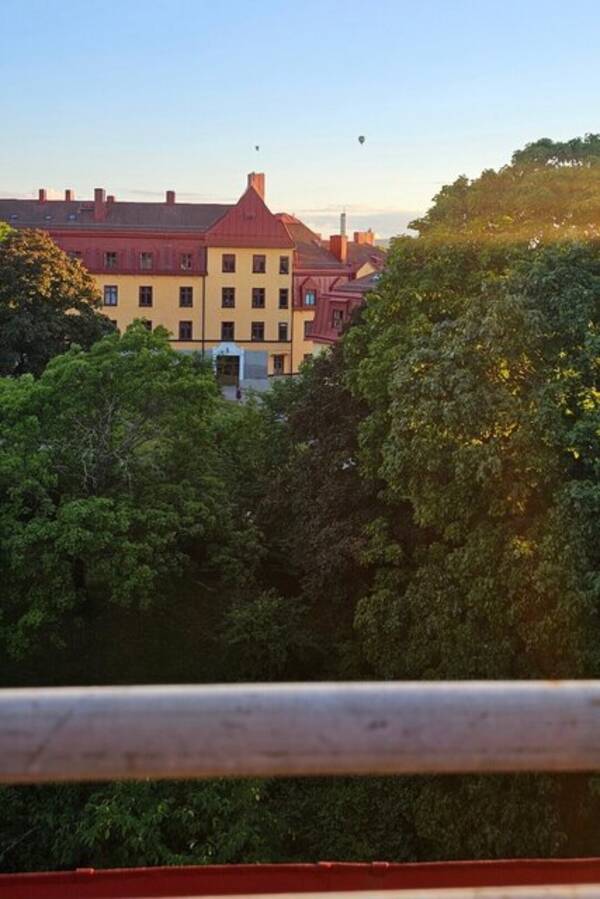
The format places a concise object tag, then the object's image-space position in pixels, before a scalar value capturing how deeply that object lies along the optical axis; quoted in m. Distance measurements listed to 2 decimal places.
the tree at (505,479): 12.85
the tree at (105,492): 17.19
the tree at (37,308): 30.58
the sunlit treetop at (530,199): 18.38
